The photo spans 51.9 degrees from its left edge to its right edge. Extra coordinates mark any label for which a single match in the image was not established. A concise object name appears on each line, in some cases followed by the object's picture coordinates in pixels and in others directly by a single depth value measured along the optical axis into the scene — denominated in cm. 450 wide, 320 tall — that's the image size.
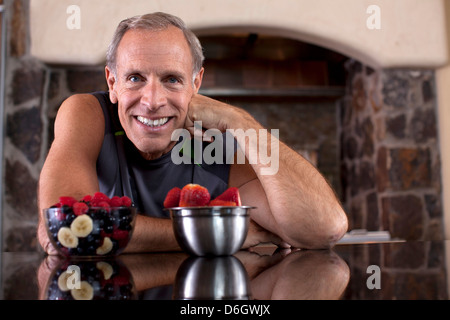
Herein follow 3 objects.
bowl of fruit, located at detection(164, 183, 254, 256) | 76
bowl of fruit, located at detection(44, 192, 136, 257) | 77
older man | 108
